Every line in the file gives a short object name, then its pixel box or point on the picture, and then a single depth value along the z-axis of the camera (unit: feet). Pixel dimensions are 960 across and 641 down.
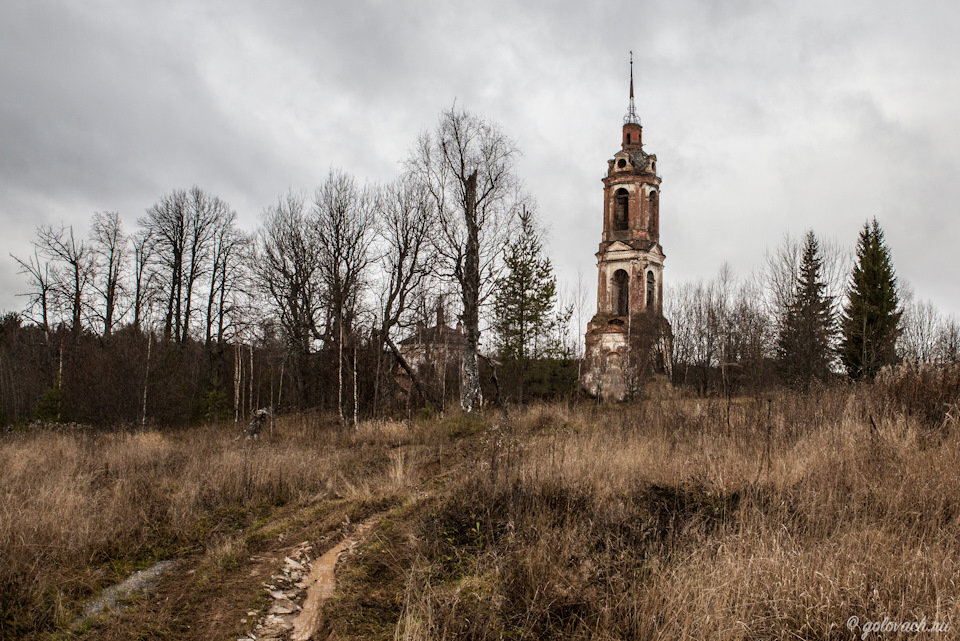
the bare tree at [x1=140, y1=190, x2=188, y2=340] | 99.76
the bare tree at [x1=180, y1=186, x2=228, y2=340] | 102.22
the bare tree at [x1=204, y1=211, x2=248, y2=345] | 102.78
